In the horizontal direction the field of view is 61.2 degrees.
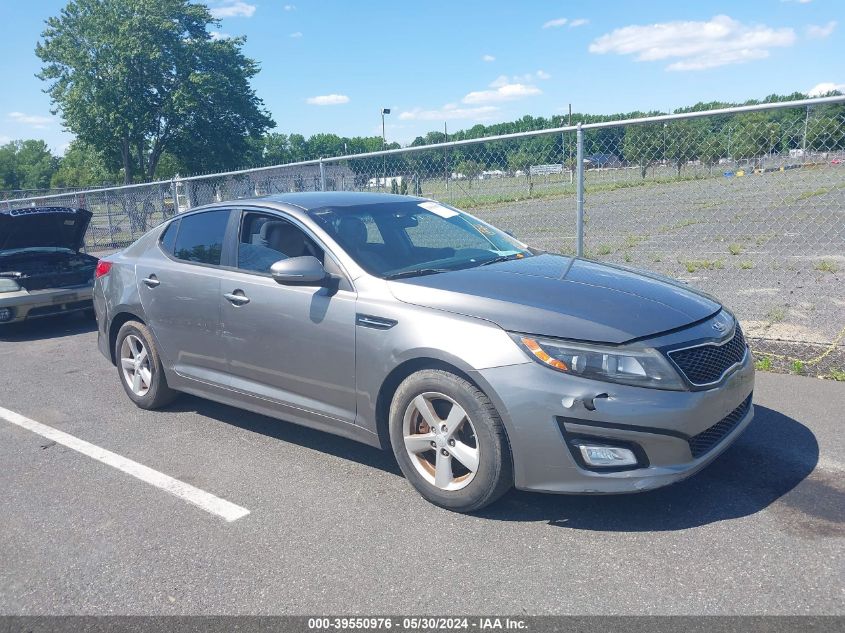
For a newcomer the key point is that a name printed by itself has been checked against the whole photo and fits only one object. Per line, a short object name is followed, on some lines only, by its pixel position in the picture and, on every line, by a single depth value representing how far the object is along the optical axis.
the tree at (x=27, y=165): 91.69
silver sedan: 3.26
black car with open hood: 8.62
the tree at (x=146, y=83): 37.06
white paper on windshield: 5.09
